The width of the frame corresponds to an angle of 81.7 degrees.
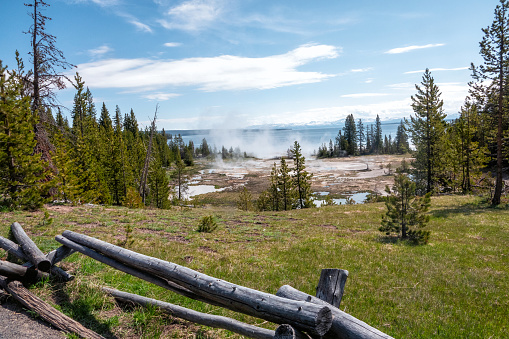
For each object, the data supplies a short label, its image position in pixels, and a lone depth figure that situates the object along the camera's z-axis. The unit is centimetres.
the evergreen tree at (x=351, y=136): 16250
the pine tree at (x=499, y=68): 2709
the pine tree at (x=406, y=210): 1574
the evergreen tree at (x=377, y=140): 16422
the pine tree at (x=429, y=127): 4359
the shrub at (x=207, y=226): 1767
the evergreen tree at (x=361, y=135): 17232
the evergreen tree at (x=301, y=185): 4809
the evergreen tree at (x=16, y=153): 1847
